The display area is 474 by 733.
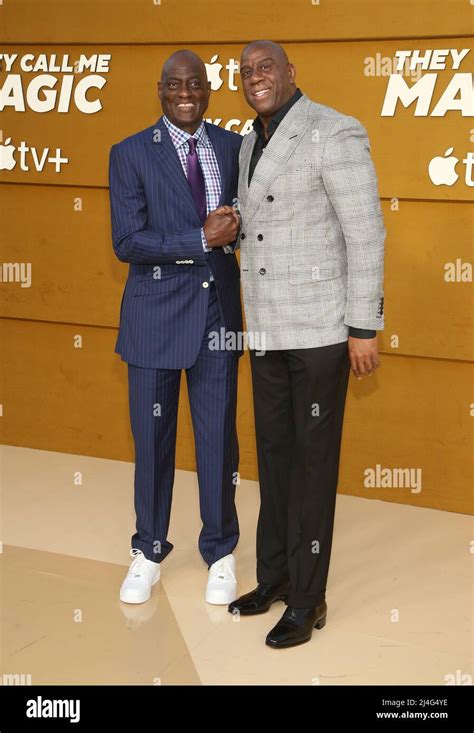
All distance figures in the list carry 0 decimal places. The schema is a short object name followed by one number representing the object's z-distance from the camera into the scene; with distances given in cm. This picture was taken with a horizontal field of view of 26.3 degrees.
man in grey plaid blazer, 254
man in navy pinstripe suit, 279
